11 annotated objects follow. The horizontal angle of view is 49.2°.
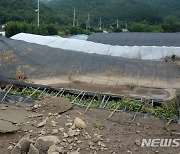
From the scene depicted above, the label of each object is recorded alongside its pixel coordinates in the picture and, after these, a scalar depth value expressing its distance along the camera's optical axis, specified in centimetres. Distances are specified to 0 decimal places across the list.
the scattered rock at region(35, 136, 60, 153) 329
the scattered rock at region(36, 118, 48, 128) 395
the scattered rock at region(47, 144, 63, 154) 322
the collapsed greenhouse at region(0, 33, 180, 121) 518
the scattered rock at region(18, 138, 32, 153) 331
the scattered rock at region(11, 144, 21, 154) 337
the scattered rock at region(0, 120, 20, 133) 378
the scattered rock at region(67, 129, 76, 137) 373
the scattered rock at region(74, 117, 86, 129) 390
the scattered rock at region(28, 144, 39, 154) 314
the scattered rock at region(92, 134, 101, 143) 364
